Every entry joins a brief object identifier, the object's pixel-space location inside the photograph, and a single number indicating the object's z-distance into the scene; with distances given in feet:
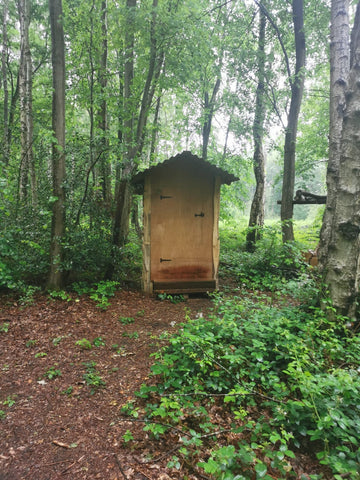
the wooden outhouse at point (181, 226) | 19.81
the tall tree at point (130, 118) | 20.15
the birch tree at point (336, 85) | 16.15
